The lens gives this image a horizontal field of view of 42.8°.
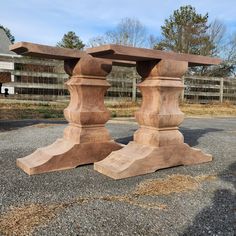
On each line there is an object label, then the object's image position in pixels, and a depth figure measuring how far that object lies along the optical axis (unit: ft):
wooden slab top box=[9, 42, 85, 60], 9.05
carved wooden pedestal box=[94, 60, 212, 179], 9.69
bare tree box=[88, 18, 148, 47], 75.11
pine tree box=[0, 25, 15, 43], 136.98
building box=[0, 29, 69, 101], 32.96
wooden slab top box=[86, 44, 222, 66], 8.77
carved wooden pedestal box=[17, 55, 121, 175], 10.17
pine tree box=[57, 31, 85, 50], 109.29
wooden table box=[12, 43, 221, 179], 9.50
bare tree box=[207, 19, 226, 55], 74.37
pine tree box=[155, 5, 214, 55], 72.74
